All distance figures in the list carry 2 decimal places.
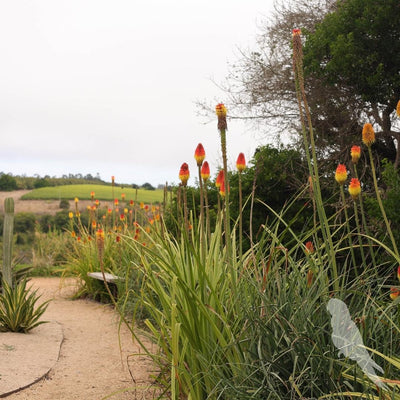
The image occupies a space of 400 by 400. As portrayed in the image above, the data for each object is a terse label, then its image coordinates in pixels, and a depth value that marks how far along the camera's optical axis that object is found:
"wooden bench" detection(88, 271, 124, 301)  7.26
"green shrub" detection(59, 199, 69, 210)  34.56
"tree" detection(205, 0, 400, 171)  8.20
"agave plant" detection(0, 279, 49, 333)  5.57
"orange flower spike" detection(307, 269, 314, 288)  3.06
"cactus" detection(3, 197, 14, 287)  6.08
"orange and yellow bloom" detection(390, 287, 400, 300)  3.04
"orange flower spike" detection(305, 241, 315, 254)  3.38
